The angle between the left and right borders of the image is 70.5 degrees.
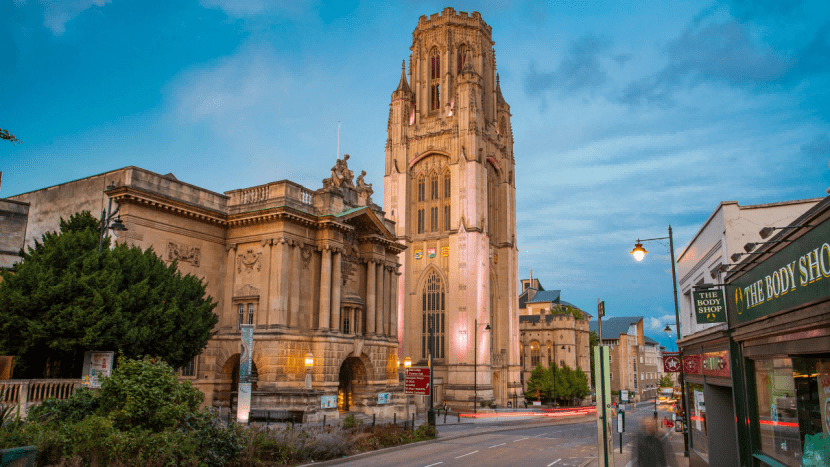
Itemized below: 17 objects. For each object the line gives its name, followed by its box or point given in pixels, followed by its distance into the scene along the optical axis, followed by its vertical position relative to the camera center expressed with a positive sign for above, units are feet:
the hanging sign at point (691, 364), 67.97 -1.01
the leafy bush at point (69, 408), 52.80 -5.15
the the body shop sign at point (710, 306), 52.01 +4.38
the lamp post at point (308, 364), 108.88 -1.98
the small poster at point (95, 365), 68.03 -1.61
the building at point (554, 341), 281.33 +6.60
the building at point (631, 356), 345.10 -0.29
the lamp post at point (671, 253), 67.97 +11.26
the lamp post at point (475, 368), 184.15 -4.39
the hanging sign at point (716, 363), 53.21 -0.69
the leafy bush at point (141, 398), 50.52 -3.94
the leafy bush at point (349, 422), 86.74 -9.97
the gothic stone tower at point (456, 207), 206.39 +55.92
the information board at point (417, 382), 87.81 -4.12
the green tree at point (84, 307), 69.10 +5.47
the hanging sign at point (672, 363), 82.51 -0.99
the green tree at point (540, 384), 239.50 -11.77
